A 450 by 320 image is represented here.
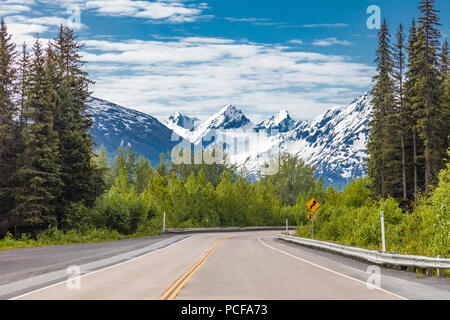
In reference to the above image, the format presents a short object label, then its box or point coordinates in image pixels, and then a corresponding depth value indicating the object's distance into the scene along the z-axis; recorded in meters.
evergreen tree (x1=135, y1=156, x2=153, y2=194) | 106.31
